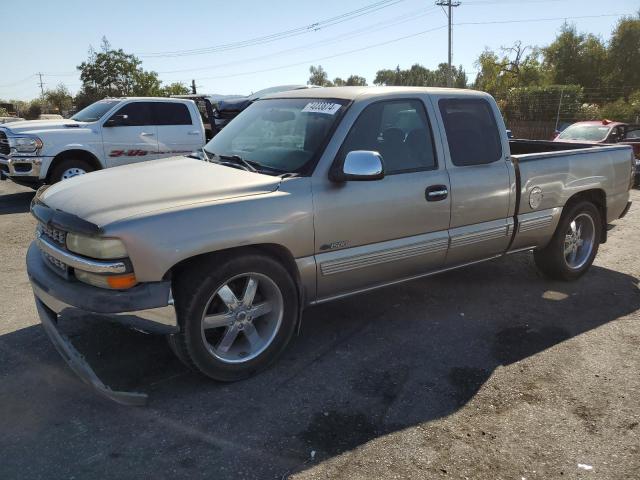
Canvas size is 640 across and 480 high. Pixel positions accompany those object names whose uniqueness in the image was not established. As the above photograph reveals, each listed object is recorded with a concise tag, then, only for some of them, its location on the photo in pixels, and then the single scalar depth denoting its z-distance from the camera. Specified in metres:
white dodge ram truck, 8.91
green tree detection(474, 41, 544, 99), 37.84
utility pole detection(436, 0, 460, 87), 34.64
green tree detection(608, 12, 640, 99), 35.94
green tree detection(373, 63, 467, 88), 72.88
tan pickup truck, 2.96
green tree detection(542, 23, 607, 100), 36.50
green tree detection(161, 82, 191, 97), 59.55
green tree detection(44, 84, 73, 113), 59.22
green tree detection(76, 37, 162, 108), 51.69
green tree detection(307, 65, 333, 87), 102.55
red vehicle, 12.46
